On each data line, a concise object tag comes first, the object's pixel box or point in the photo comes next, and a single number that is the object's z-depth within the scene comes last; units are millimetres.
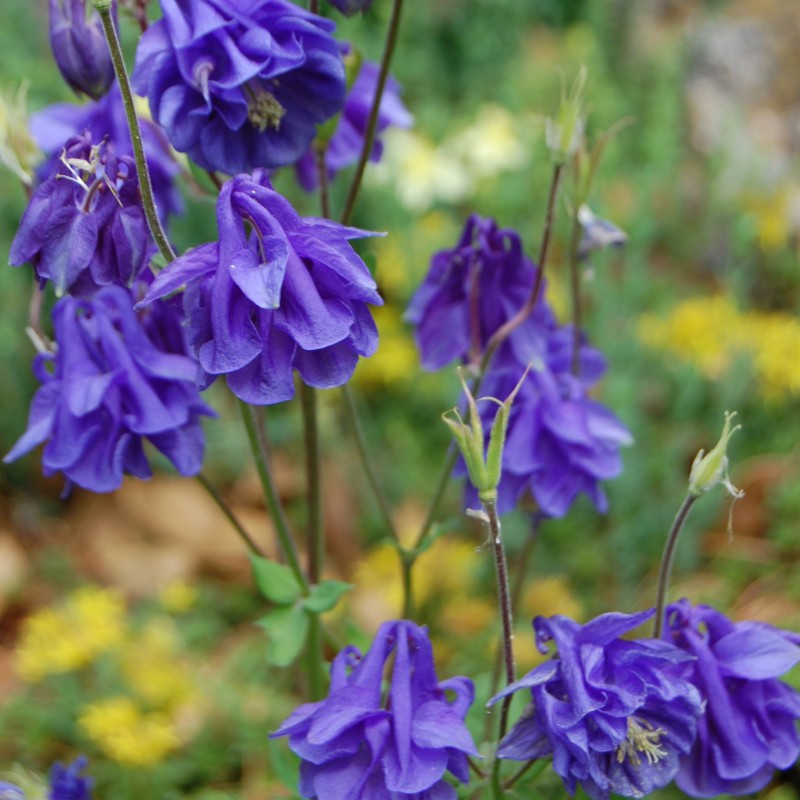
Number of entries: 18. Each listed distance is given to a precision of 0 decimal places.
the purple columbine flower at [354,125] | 545
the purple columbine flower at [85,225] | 458
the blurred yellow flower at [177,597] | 775
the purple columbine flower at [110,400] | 498
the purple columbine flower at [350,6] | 500
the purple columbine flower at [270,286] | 442
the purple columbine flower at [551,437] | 526
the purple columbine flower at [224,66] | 469
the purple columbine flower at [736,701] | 481
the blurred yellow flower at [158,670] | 710
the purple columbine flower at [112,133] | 534
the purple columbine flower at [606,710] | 452
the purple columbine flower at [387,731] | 459
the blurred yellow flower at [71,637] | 716
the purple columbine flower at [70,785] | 515
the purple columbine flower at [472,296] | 525
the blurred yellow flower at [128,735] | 662
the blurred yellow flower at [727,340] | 911
